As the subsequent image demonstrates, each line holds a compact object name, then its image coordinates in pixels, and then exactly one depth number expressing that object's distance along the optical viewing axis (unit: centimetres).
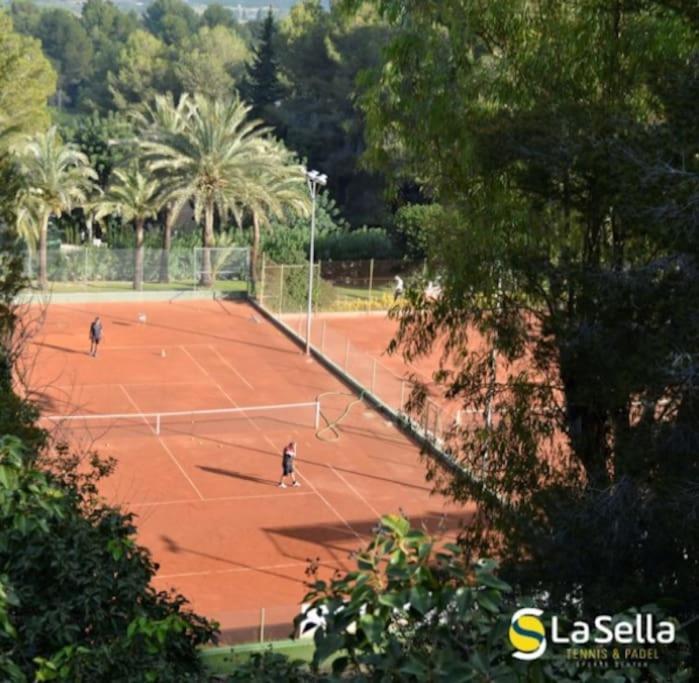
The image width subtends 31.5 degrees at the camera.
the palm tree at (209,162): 4406
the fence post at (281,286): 4216
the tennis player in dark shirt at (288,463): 2508
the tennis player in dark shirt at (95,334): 3516
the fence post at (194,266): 4528
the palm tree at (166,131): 4456
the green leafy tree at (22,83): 5222
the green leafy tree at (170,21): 14612
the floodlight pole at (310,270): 3538
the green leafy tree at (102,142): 6022
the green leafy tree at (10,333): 1506
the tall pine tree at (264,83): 7094
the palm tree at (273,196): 4494
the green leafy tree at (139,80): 8706
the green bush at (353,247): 5466
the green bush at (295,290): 4269
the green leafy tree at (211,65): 8531
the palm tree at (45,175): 4341
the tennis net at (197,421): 2869
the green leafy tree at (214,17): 17288
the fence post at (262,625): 1666
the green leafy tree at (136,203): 4488
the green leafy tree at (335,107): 6544
